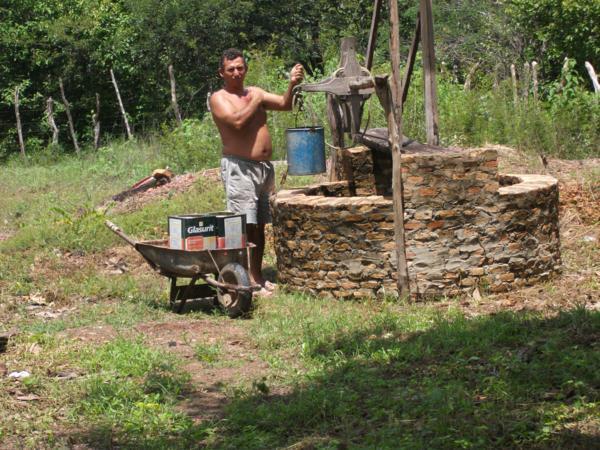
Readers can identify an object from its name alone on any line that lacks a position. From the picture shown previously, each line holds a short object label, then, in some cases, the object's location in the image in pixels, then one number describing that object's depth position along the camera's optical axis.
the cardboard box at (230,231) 8.66
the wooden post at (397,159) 8.37
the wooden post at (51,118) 23.42
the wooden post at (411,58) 9.88
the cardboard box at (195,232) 8.57
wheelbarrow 8.41
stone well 8.45
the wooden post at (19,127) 22.28
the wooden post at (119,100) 22.07
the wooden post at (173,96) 18.98
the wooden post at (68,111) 22.33
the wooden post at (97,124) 22.72
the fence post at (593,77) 16.02
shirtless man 9.31
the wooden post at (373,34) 10.02
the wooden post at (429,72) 9.72
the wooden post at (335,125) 10.02
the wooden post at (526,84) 14.78
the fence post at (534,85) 14.63
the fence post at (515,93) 14.59
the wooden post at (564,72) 15.03
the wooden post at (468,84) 15.70
